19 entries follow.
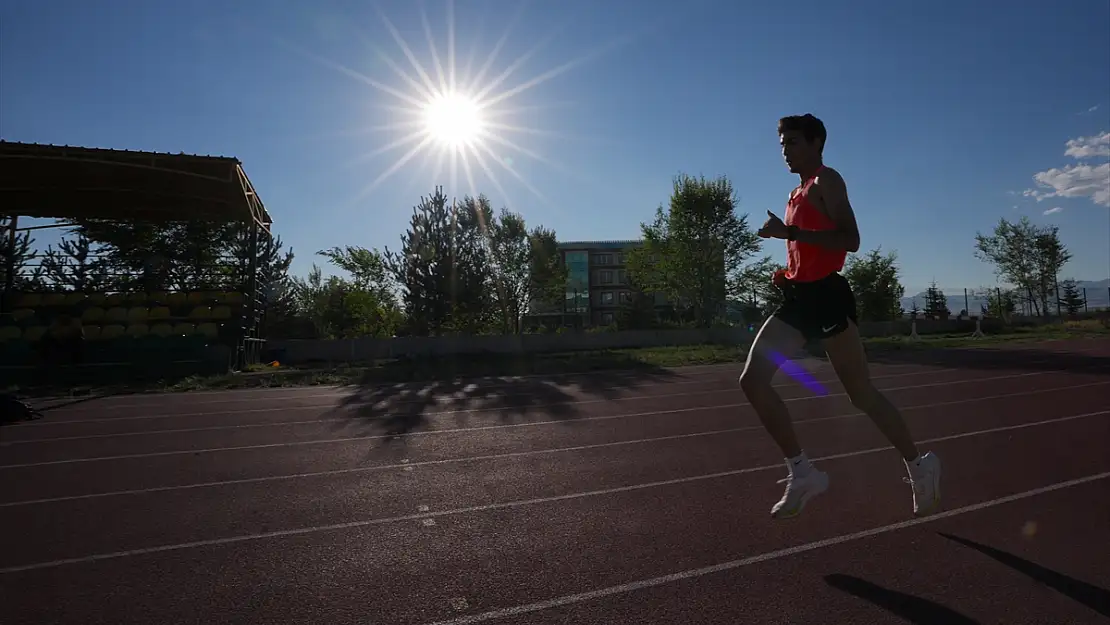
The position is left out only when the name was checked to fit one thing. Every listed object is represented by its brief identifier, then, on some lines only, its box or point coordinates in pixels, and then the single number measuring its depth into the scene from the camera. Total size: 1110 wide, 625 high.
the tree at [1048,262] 48.03
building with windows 77.25
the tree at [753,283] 46.84
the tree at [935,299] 63.84
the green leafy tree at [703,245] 46.34
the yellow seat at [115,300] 19.95
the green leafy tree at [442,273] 34.94
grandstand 17.59
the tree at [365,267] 39.78
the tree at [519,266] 44.25
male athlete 3.25
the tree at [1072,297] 53.47
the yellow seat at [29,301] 19.84
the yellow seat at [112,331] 18.31
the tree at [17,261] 20.56
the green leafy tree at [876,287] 50.44
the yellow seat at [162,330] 18.47
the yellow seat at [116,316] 19.41
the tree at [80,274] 21.44
